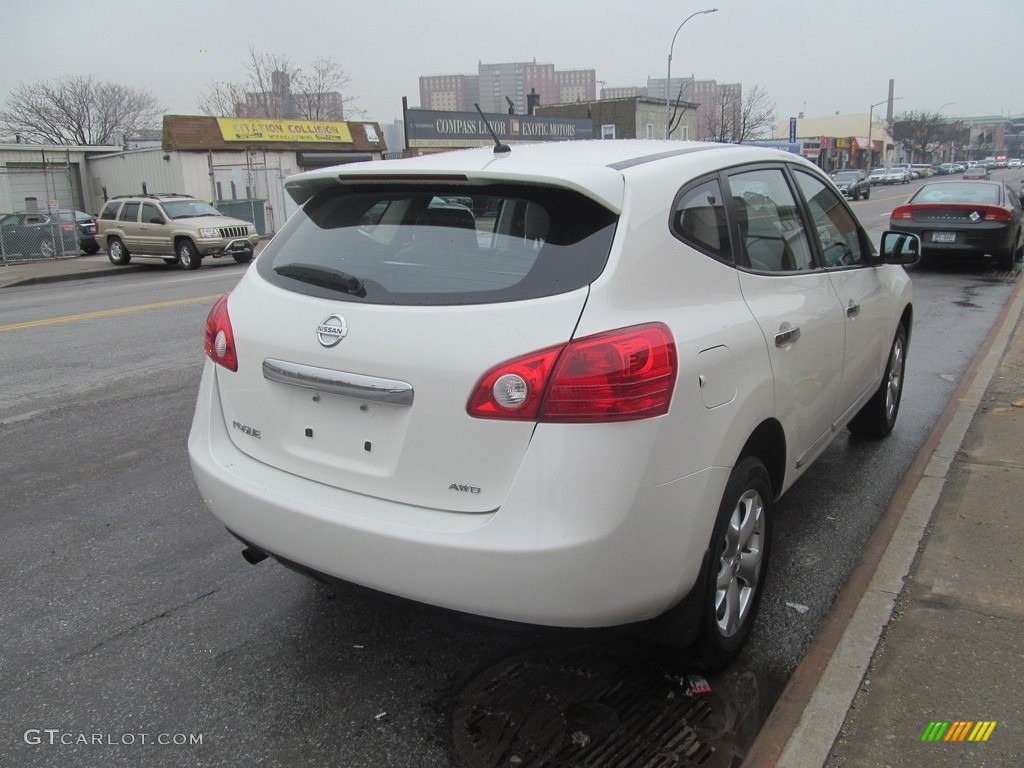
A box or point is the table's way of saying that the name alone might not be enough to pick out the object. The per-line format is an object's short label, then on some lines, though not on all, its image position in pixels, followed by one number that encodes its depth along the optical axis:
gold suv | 19.91
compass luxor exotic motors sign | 38.59
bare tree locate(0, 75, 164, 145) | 60.47
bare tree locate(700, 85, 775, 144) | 68.27
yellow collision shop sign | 32.75
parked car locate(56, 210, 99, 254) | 23.95
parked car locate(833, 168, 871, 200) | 42.16
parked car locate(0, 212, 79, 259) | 22.31
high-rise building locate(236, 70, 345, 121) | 59.06
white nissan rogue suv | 2.27
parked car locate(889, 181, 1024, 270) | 13.25
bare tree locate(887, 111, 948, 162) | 112.62
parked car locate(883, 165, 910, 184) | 69.62
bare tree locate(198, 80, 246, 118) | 60.06
